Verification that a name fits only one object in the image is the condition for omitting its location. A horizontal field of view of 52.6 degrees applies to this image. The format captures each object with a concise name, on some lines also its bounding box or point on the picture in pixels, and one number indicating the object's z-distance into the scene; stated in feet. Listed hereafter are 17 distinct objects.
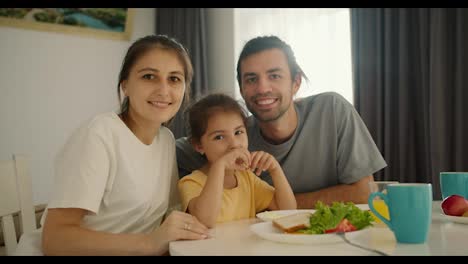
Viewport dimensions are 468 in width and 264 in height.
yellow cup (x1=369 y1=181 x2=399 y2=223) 4.16
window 12.99
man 7.34
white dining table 3.47
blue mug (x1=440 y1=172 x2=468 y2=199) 5.24
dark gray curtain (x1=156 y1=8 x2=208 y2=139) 15.97
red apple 4.67
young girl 5.37
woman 4.16
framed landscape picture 14.08
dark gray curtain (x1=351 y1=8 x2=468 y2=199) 10.74
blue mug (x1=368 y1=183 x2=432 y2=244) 3.65
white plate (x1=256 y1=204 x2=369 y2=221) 4.89
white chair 5.61
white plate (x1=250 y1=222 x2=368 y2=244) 3.64
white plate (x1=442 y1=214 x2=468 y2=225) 4.47
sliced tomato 3.92
